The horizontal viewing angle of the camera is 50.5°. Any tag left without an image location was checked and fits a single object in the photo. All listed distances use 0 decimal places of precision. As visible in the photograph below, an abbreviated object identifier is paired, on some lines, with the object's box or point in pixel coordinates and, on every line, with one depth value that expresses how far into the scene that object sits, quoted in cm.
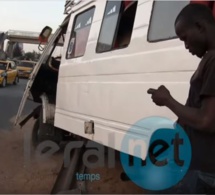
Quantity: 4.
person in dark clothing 113
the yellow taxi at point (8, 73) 1425
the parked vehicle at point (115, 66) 195
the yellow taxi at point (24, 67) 2030
